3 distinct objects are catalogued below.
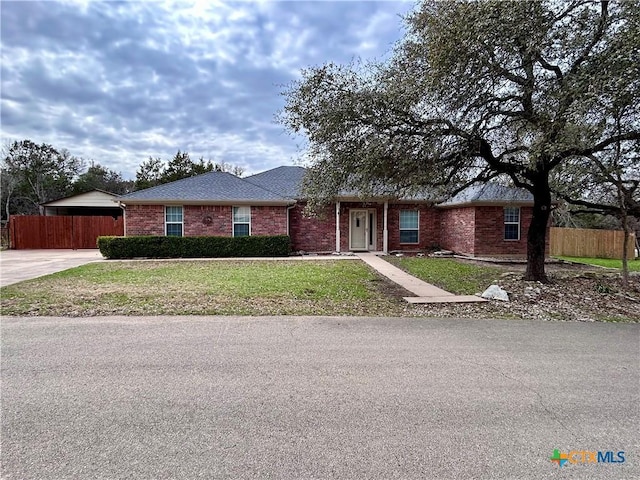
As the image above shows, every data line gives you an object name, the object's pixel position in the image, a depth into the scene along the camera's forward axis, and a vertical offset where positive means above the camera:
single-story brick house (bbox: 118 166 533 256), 16.30 +0.58
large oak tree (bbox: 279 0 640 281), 5.89 +2.48
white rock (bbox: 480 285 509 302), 7.52 -1.37
